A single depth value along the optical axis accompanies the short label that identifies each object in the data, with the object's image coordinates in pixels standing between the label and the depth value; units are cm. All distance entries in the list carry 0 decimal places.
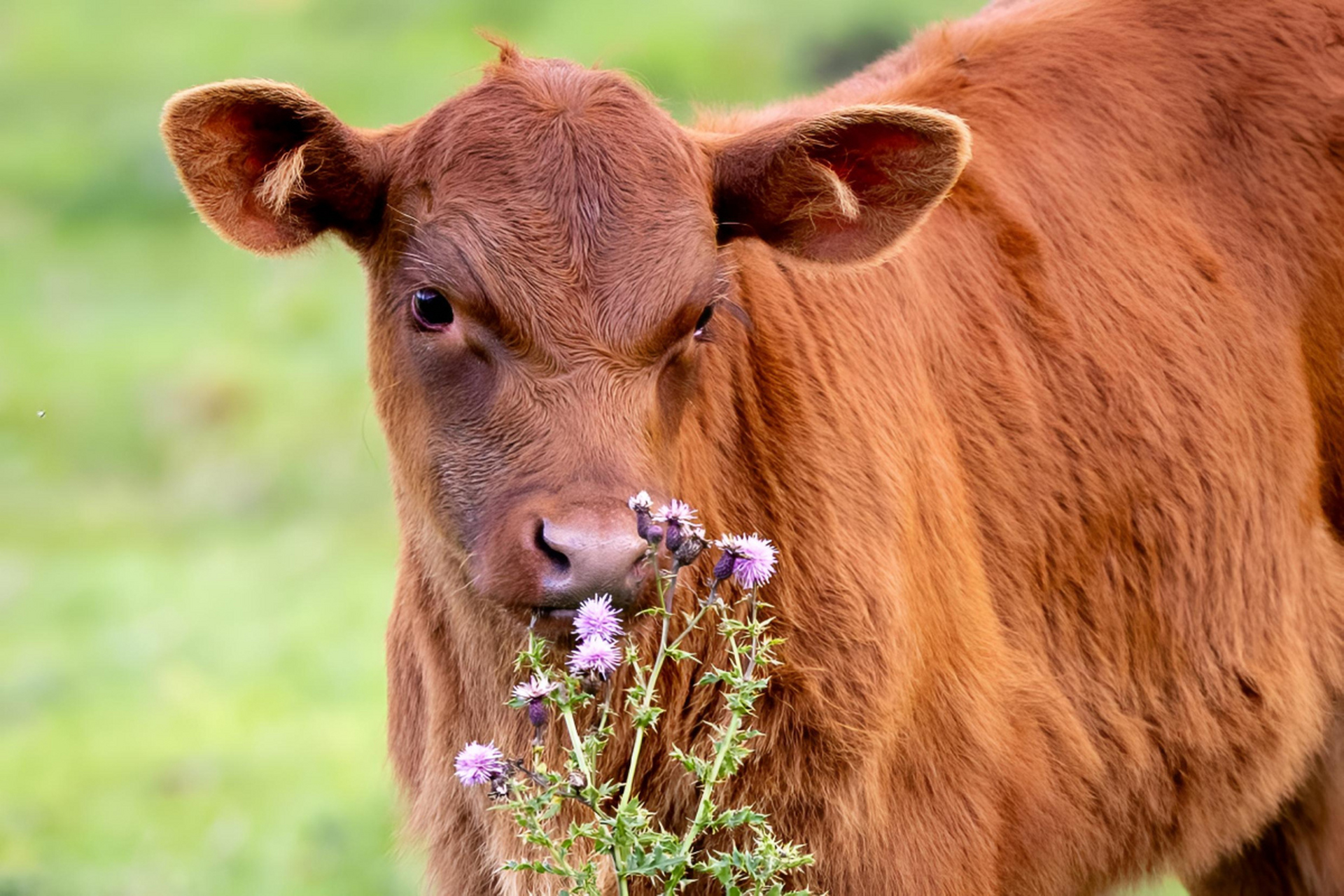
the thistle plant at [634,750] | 611
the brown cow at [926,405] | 746
